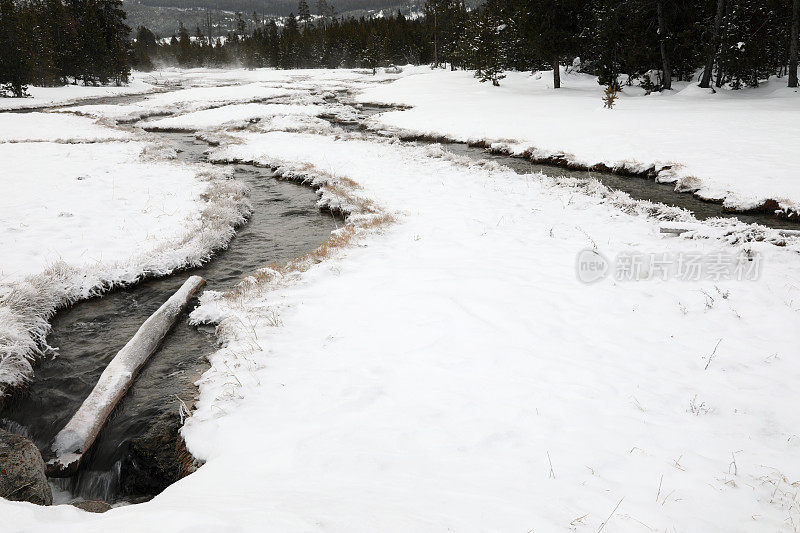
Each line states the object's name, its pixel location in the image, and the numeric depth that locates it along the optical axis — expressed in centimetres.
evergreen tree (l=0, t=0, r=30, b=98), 4191
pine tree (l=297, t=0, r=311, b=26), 12912
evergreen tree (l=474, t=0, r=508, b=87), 4175
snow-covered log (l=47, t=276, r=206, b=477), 482
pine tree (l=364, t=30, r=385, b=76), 7750
